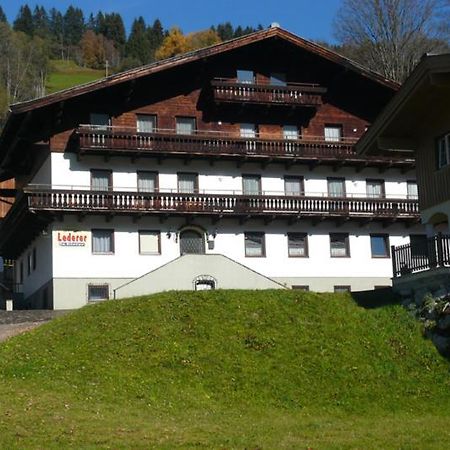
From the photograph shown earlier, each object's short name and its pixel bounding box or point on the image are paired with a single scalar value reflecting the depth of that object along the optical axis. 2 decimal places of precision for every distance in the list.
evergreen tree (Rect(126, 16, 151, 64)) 174.80
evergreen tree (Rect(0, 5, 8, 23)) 187.90
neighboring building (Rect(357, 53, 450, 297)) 26.38
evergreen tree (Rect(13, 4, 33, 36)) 197.50
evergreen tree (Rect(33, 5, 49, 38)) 198.84
